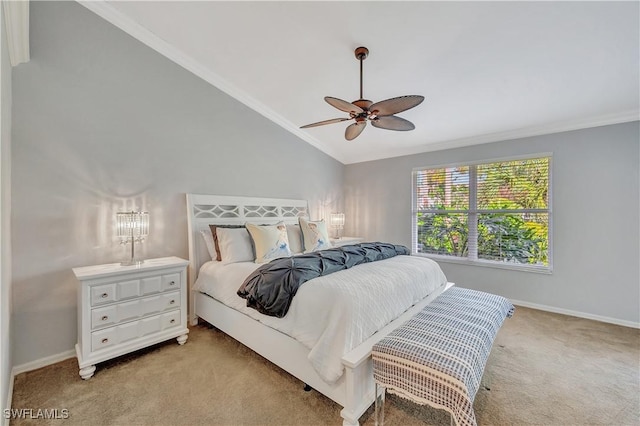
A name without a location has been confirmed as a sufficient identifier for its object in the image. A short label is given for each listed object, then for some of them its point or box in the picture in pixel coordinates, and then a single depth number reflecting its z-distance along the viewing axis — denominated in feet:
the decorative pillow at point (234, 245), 9.69
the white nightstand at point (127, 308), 7.12
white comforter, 5.63
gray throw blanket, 6.51
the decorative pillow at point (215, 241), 10.16
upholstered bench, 4.54
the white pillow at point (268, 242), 9.85
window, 12.05
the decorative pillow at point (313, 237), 11.98
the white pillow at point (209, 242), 10.40
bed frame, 5.39
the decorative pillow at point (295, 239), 11.92
